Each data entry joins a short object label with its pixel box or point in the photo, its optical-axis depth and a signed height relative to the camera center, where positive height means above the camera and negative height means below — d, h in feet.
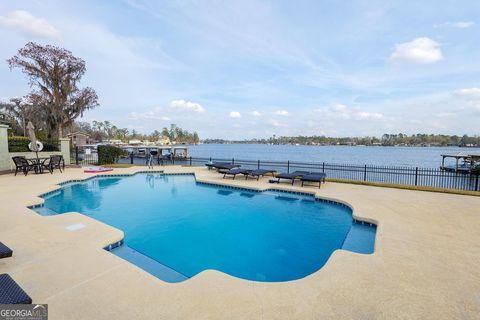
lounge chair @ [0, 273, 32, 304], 8.00 -5.25
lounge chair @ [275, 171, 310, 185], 40.15 -5.25
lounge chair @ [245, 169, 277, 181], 44.62 -5.33
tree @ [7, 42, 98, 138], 75.05 +19.14
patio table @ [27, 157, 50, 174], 47.03 -4.54
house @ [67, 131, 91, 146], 197.38 +3.13
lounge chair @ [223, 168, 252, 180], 45.27 -5.29
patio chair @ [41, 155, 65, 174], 48.41 -4.70
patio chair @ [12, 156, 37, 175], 45.11 -4.47
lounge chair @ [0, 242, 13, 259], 11.59 -5.36
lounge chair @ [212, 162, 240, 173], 50.77 -4.83
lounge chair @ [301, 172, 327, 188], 37.89 -5.22
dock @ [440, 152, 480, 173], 86.60 -7.72
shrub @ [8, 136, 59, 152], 52.75 -0.94
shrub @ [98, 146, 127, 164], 64.64 -3.25
